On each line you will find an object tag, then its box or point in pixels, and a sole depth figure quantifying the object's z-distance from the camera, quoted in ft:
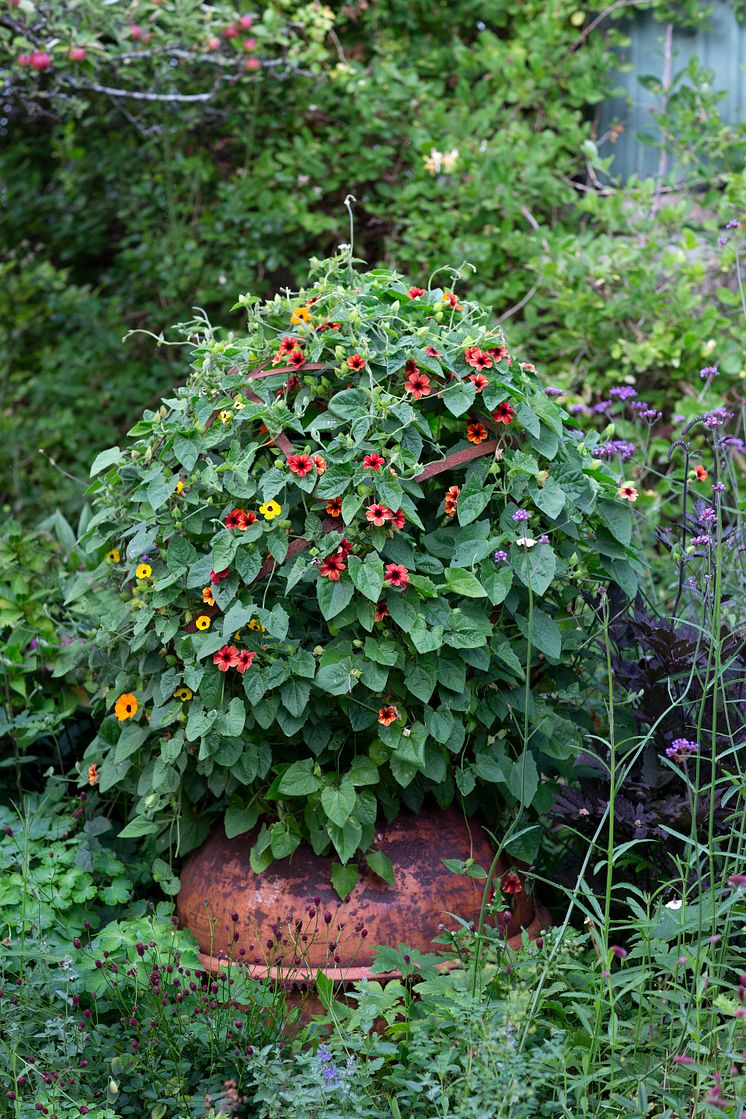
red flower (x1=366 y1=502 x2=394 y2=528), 6.71
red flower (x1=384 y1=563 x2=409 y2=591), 6.76
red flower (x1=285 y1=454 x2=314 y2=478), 6.83
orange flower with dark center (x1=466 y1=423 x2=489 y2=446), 7.30
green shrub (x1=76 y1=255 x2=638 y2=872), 6.84
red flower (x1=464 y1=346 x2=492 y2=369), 7.08
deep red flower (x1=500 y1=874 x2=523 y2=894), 7.29
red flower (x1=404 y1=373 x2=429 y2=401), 7.05
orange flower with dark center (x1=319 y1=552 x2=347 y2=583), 6.77
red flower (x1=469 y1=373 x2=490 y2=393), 7.06
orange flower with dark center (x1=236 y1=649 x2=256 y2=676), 6.79
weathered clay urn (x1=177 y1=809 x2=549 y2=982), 6.83
